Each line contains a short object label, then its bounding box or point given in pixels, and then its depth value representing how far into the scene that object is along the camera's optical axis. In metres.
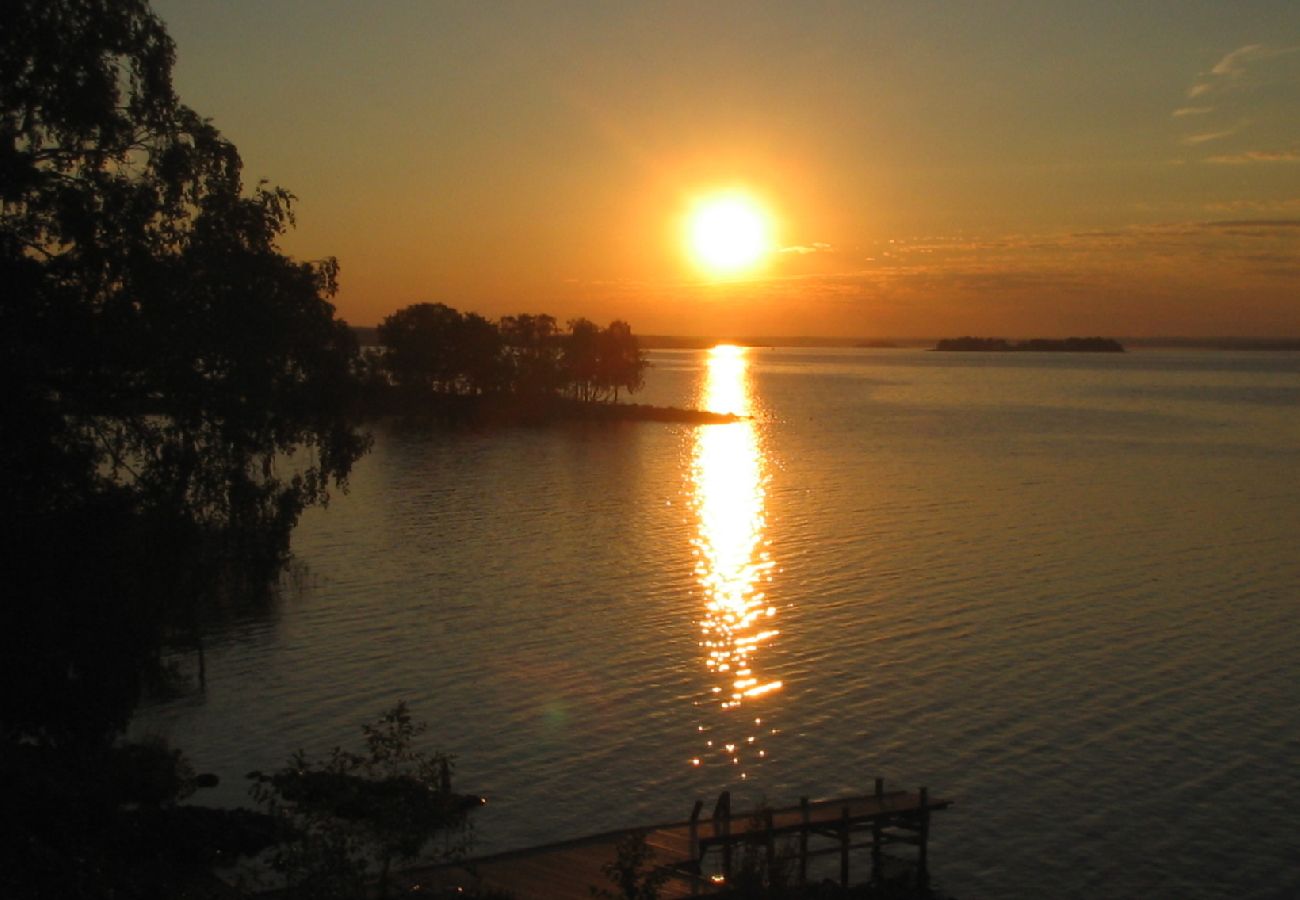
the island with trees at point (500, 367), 150.38
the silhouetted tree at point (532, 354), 156.88
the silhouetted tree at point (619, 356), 159.88
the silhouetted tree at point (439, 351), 150.88
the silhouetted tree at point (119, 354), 19.86
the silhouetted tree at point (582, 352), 159.50
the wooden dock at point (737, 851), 20.38
